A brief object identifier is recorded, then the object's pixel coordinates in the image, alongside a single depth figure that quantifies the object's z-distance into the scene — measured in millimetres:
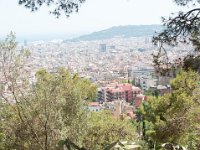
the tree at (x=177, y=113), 10070
